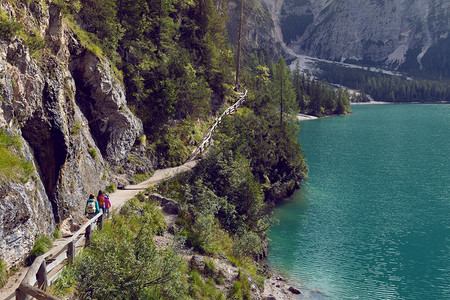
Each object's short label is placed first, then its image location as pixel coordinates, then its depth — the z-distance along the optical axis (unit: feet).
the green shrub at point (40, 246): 45.80
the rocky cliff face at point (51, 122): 45.68
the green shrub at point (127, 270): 42.70
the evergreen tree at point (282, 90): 189.47
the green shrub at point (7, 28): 53.62
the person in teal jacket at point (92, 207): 61.05
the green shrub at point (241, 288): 65.62
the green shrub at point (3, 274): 38.19
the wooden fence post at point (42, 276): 35.91
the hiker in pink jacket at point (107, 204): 64.44
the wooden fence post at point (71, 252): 43.63
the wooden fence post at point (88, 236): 51.42
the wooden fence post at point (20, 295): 29.73
